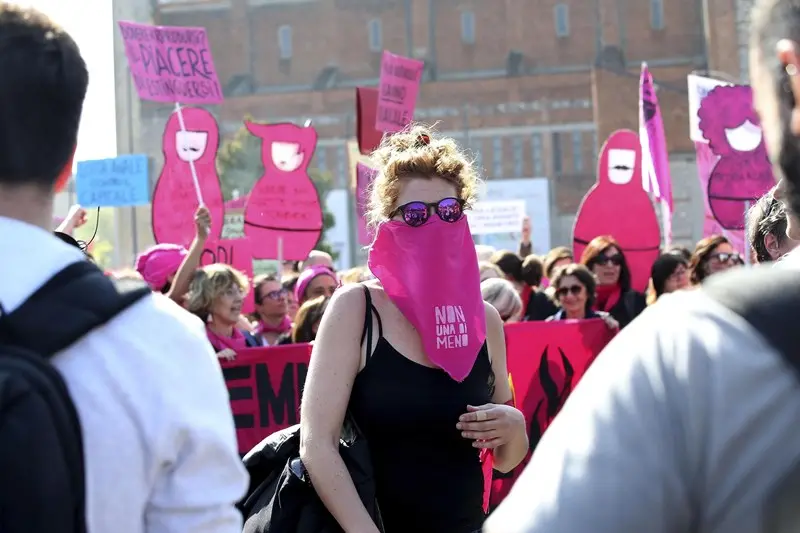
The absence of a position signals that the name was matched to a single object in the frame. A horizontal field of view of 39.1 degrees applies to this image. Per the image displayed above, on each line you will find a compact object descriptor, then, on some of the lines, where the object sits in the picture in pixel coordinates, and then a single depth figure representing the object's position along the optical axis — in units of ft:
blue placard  37.24
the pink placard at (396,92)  33.50
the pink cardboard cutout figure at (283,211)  34.14
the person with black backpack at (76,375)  4.90
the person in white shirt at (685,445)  3.28
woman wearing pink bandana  9.02
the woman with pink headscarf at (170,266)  21.48
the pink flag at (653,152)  35.91
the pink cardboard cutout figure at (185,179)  33.58
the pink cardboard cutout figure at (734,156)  36.17
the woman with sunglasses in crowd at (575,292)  23.68
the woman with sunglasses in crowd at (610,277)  26.58
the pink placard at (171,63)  34.50
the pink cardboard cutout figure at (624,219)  33.78
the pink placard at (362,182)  31.76
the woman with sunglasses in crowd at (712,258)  23.21
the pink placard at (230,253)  32.91
